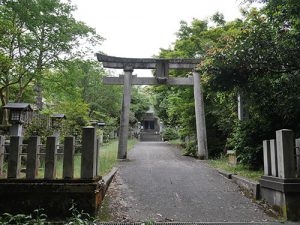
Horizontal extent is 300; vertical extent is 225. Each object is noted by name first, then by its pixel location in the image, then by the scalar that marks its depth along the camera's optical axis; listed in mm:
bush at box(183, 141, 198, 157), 14310
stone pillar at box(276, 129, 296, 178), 4820
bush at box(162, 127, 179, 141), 29656
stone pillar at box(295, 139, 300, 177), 4938
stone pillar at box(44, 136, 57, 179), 4605
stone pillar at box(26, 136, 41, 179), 4619
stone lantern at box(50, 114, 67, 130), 13047
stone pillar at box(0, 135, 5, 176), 4682
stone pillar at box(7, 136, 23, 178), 4613
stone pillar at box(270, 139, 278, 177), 5190
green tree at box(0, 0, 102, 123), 10664
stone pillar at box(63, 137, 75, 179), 4621
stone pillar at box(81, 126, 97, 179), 4625
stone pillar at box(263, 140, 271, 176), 5519
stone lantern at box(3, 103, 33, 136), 9898
